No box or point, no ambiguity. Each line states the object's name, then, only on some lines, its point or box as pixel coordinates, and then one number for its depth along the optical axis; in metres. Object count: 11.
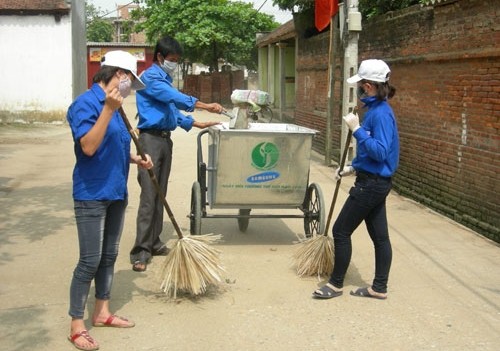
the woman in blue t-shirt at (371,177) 4.41
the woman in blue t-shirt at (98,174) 3.61
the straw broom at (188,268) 4.57
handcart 5.69
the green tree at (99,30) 62.78
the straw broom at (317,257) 5.20
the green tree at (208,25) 28.64
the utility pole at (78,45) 18.78
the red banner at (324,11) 11.38
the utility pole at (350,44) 10.16
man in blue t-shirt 5.43
